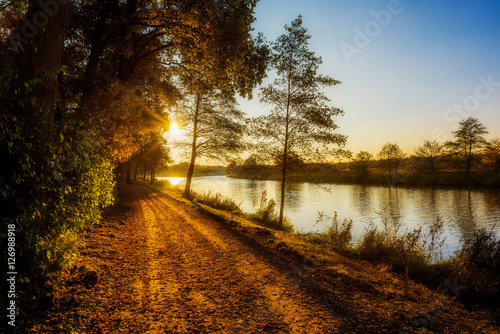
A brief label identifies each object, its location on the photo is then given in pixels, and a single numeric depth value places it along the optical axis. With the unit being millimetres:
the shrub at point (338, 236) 9820
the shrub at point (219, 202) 18131
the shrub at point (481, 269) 5598
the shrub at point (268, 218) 14481
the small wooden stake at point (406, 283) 4871
